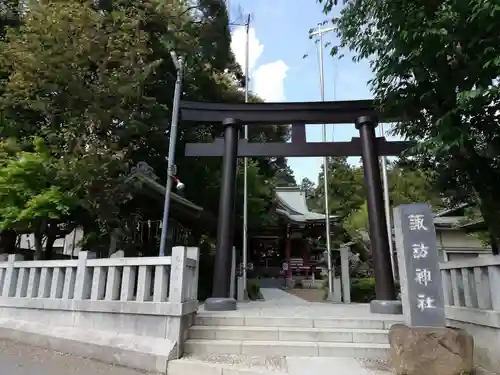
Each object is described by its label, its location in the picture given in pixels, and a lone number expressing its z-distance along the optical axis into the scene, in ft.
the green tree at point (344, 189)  104.88
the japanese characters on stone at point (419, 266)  16.39
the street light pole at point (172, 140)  25.55
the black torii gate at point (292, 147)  26.58
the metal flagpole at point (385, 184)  52.37
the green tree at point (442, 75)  18.29
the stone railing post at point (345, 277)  39.11
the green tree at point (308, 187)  166.30
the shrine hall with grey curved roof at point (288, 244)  72.24
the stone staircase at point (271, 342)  17.06
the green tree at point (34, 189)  26.45
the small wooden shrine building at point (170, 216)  32.12
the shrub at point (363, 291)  43.11
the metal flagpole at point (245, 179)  44.36
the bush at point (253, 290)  44.79
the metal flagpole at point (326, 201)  42.34
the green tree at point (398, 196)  61.41
